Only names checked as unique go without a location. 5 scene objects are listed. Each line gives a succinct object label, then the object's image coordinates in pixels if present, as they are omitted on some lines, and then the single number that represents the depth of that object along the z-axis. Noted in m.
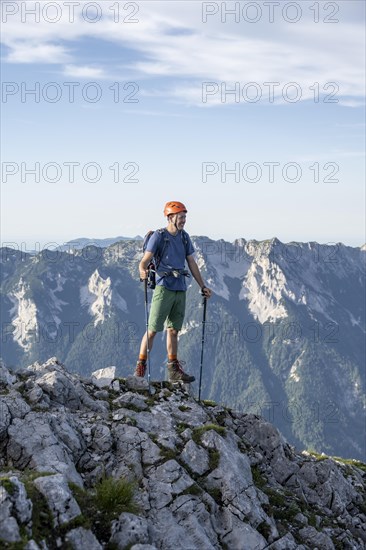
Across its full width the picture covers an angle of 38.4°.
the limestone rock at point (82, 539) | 9.19
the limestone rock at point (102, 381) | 18.31
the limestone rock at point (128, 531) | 9.75
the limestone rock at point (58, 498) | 9.52
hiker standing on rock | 18.45
